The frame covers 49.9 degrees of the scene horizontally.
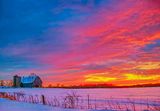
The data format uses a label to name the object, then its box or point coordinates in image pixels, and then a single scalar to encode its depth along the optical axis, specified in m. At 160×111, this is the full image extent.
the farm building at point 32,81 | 82.69
